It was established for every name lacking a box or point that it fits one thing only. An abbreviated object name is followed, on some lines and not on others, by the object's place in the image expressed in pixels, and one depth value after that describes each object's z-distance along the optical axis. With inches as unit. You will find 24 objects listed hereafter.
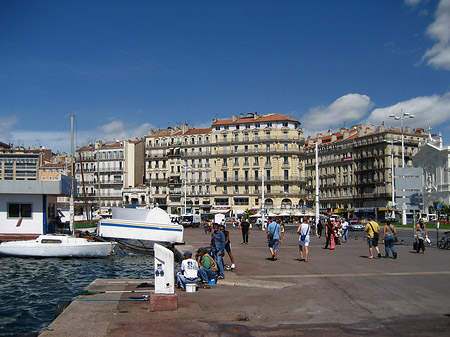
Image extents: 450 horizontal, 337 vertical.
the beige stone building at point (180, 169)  3878.0
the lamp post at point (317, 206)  1544.0
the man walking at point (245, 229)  1155.9
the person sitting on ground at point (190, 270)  465.7
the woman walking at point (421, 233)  876.6
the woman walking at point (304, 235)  727.7
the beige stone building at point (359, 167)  3678.6
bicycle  984.3
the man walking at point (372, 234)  796.6
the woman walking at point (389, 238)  774.2
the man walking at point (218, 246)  569.2
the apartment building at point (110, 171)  4092.0
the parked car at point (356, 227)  2234.3
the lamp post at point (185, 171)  3590.8
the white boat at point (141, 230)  1124.5
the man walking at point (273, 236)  730.8
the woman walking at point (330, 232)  986.1
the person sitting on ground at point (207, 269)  503.2
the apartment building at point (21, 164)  4773.6
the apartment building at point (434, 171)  3166.8
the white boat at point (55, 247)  1084.5
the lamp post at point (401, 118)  1791.5
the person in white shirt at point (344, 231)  1281.0
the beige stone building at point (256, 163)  3673.7
